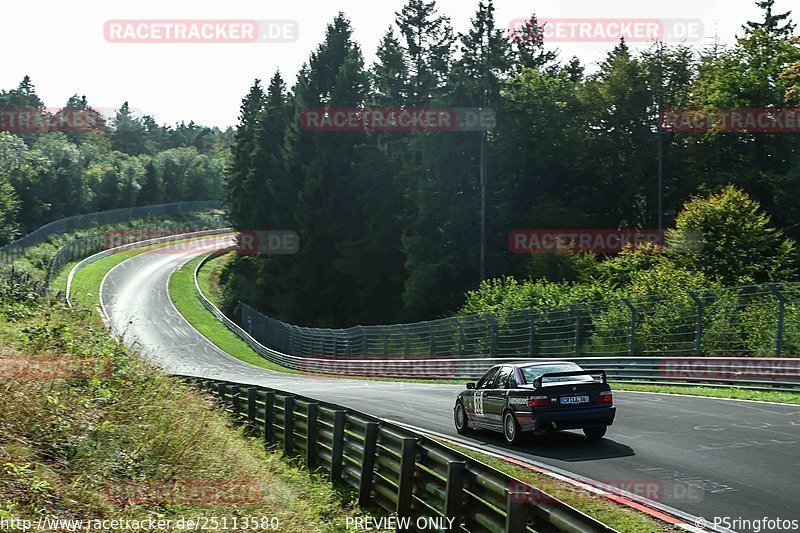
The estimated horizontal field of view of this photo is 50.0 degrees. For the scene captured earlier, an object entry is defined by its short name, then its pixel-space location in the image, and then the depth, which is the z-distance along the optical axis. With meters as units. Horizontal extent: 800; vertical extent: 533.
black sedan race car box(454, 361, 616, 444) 13.91
